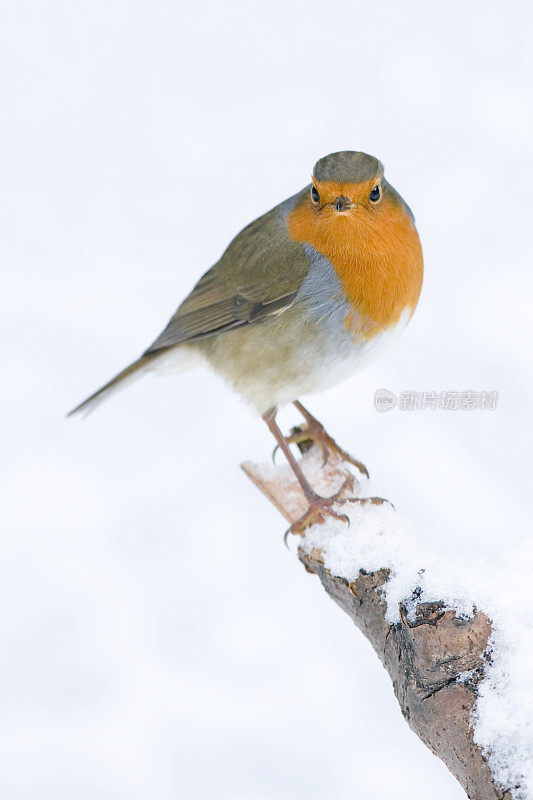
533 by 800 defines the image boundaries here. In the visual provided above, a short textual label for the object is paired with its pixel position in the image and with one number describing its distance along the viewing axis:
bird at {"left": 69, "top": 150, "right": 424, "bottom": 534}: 5.29
